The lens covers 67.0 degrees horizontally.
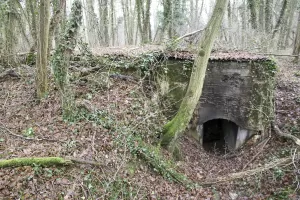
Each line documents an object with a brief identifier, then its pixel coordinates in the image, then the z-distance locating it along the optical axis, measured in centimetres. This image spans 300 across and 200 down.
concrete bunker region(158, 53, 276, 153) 789
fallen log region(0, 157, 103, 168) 391
